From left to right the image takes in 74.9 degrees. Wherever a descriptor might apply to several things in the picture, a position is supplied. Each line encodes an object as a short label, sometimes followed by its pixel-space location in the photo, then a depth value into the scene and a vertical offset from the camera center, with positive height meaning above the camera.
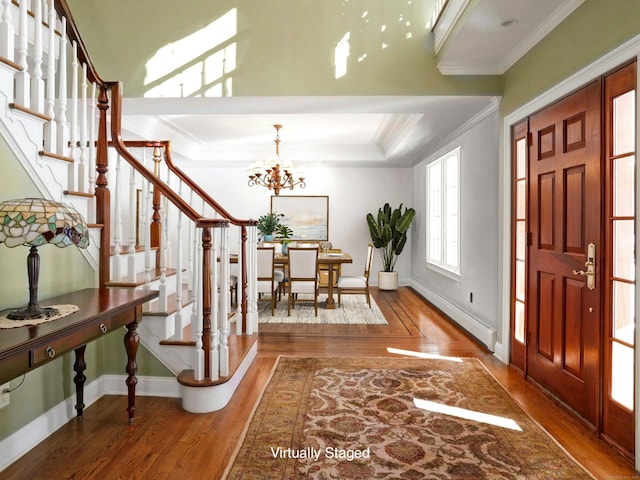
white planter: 7.69 -0.80
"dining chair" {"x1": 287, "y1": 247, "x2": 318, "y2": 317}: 5.53 -0.46
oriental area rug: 2.04 -1.13
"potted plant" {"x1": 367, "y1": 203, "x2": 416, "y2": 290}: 7.69 +0.03
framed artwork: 8.38 +0.47
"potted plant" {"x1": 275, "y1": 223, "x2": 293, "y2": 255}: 6.47 +0.02
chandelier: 6.20 +0.98
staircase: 2.21 +0.20
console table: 1.51 -0.40
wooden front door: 2.42 -0.09
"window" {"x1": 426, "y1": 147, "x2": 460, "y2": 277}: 5.70 +0.36
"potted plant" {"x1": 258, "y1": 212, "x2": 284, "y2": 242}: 6.29 +0.14
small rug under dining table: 5.21 -1.04
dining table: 5.82 -0.34
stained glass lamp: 1.61 +0.03
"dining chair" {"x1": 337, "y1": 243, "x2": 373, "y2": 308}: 5.95 -0.69
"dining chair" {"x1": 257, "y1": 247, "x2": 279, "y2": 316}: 5.44 -0.46
